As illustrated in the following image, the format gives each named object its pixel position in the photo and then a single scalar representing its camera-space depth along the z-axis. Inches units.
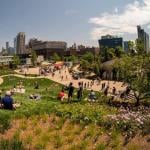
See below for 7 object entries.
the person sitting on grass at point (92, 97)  624.3
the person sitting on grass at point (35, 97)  580.9
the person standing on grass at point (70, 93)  576.3
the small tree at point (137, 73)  638.5
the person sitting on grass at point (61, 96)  592.1
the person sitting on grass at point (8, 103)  423.2
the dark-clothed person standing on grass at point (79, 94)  637.4
